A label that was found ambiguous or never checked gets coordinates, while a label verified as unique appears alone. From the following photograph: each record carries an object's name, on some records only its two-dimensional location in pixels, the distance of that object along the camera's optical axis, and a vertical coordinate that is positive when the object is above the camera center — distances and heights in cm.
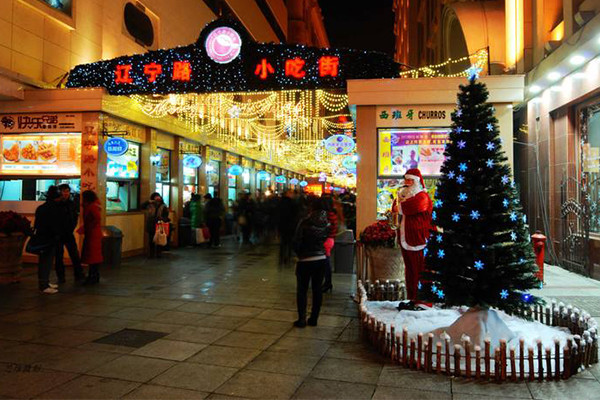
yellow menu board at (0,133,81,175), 1242 +154
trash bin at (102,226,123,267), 1180 -88
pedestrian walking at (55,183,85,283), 912 -48
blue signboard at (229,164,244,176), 2191 +199
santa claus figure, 661 -18
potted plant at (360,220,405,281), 801 -72
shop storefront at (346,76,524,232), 1062 +187
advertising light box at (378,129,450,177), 1067 +142
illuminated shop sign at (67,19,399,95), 1105 +356
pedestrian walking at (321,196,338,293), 804 -56
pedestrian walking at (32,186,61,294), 859 -44
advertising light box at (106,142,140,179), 1318 +142
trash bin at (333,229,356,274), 1105 -103
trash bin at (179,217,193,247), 1664 -67
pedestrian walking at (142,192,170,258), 1344 -5
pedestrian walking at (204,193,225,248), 1642 -16
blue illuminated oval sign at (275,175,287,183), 3200 +232
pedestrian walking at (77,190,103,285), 925 -49
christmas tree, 504 -16
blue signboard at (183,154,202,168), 1692 +188
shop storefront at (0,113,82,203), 1238 +165
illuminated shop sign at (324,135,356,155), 1520 +227
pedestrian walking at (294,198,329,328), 630 -56
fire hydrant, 940 -70
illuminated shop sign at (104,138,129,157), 1189 +169
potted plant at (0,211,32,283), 913 -60
